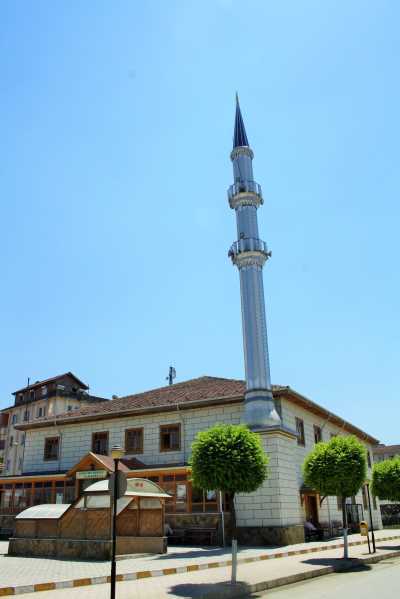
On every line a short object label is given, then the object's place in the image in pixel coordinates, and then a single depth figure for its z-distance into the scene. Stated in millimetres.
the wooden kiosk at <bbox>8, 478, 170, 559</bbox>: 16438
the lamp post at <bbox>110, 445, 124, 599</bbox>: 8883
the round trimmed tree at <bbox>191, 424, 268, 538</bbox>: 13055
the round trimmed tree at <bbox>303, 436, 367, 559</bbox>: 16641
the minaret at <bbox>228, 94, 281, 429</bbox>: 22578
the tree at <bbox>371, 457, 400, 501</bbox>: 21359
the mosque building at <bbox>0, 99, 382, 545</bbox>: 21766
